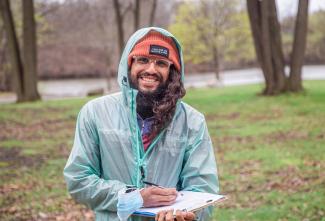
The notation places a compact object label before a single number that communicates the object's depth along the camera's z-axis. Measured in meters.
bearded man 3.11
